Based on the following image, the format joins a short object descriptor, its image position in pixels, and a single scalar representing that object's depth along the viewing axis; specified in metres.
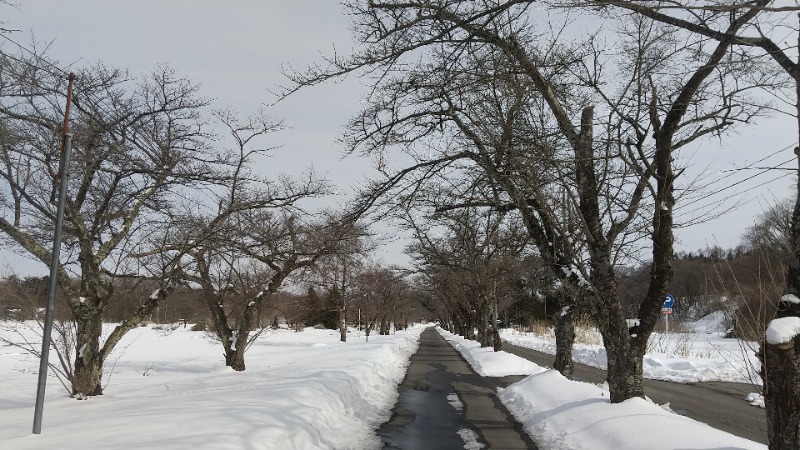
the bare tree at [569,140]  6.96
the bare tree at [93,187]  9.28
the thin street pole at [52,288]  5.30
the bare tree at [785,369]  4.30
